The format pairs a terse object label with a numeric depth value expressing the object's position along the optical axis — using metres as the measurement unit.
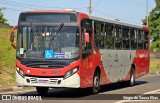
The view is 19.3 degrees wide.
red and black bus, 16.53
